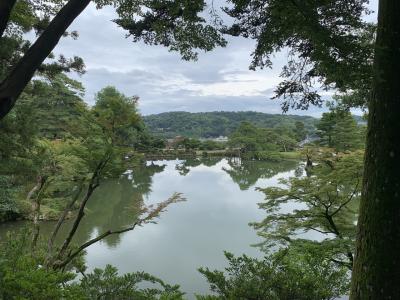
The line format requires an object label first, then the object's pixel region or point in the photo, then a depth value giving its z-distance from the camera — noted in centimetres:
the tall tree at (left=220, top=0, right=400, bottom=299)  227
